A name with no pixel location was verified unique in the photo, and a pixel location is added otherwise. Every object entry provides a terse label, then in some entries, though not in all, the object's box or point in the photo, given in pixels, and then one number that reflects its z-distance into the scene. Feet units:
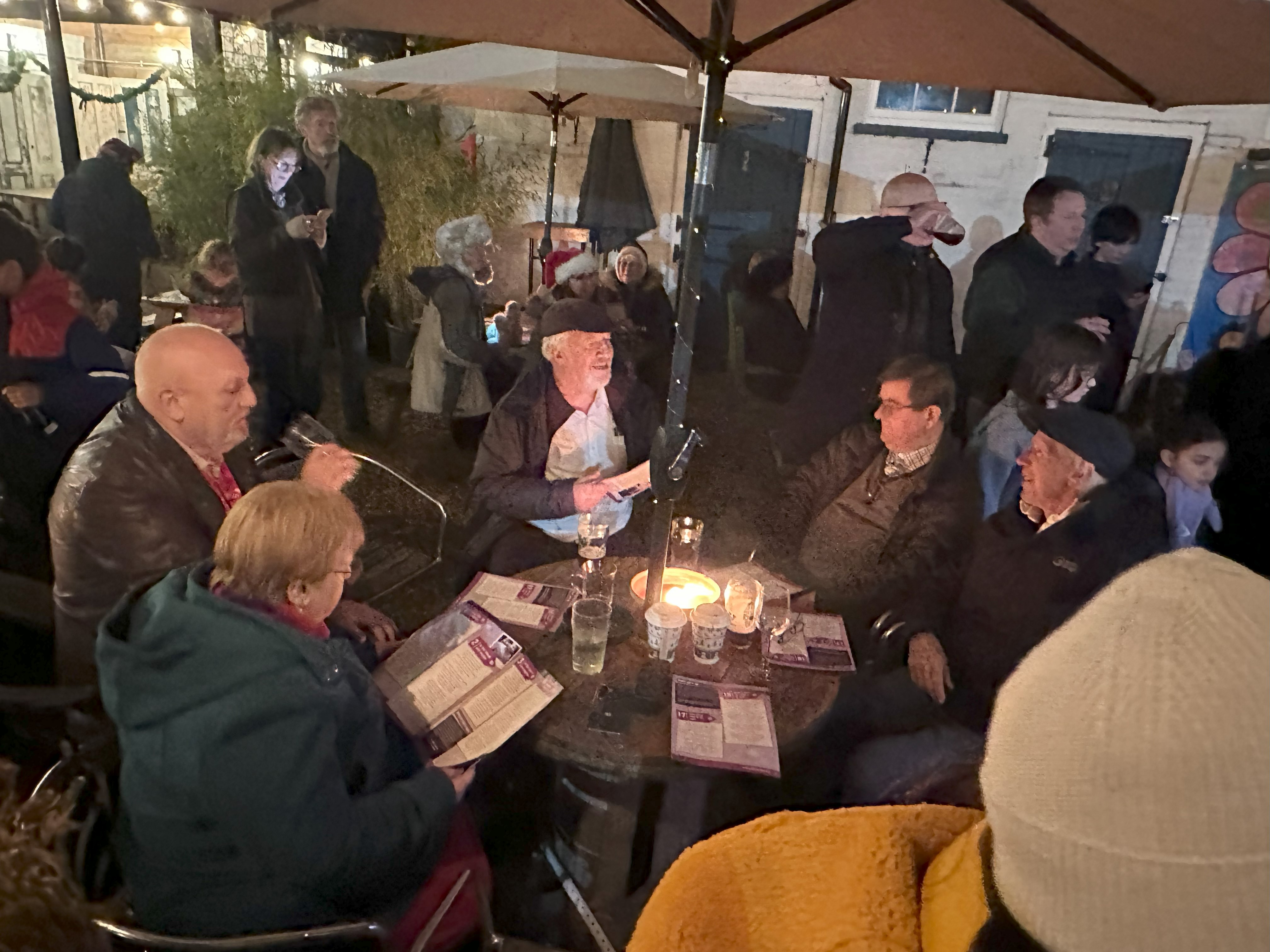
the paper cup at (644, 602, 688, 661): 6.05
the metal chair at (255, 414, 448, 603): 9.78
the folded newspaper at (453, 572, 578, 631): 6.65
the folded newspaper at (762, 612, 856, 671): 6.26
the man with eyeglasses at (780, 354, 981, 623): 7.72
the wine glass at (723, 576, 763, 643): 6.52
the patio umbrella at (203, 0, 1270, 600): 5.65
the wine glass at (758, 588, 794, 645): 6.53
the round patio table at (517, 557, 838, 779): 5.25
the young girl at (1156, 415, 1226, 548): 7.72
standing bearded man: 14.29
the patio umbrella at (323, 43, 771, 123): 13.75
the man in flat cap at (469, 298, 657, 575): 8.36
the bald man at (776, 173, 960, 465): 11.33
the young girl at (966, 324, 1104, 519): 9.39
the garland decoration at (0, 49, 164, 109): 10.37
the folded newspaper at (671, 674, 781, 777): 5.19
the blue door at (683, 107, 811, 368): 18.56
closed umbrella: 19.36
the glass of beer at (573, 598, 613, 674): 5.95
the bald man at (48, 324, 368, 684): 5.92
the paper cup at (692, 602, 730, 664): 6.07
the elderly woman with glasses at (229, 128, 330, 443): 12.93
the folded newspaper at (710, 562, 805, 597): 7.10
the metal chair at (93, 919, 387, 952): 3.99
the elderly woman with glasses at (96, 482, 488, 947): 4.18
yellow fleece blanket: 2.20
